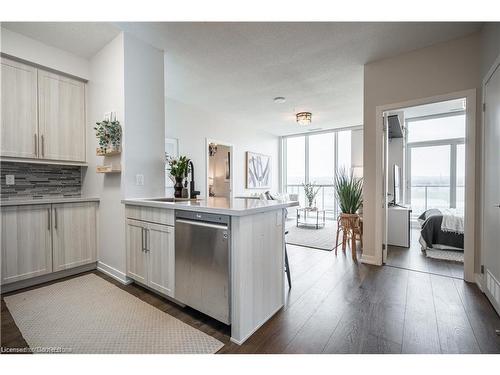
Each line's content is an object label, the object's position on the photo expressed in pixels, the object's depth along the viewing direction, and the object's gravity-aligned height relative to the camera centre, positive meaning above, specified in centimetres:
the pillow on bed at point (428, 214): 371 -49
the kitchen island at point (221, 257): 152 -55
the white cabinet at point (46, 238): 220 -55
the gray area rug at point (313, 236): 403 -104
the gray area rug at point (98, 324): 148 -103
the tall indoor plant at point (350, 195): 330 -15
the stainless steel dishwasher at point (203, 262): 157 -57
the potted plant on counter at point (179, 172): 270 +15
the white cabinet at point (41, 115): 232 +77
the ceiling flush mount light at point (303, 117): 477 +140
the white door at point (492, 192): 191 -7
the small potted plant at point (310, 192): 653 -21
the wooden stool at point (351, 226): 322 -60
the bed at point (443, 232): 337 -70
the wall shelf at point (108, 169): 241 +17
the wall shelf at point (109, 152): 240 +35
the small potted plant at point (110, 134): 237 +52
